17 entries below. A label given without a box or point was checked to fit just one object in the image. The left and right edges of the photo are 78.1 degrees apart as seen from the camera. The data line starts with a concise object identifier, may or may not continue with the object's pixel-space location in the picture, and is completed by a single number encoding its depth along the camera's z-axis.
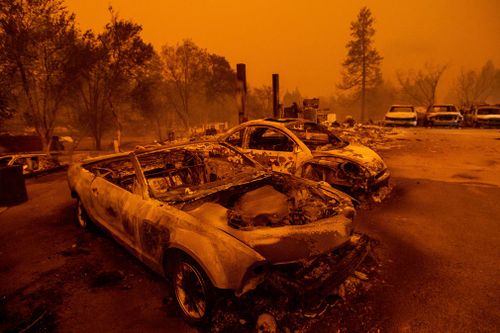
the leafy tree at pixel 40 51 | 16.31
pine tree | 48.75
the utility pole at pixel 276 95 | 15.62
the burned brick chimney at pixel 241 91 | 13.09
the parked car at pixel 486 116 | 18.89
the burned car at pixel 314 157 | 5.91
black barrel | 7.03
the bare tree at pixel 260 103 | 53.97
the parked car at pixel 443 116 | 19.64
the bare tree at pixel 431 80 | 46.28
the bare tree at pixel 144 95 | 26.55
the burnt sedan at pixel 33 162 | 9.83
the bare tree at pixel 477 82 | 64.09
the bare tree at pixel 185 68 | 38.38
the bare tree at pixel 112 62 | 22.28
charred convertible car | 2.58
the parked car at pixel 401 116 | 20.05
